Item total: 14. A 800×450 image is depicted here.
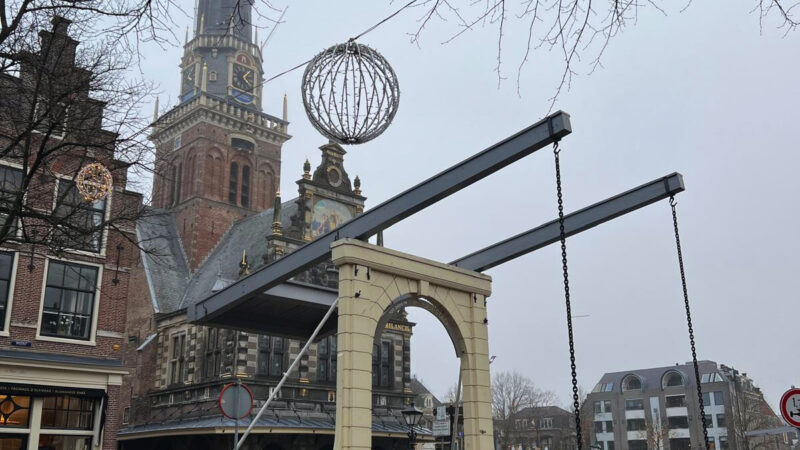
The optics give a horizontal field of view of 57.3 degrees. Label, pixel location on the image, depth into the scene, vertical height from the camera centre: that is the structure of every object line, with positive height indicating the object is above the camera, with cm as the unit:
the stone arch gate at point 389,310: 1066 +194
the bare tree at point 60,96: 1009 +503
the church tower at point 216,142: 4234 +1778
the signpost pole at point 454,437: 1301 +7
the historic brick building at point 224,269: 2975 +827
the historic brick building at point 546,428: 7924 +132
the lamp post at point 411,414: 2282 +82
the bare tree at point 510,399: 6494 +384
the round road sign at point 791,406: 992 +42
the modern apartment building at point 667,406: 6988 +318
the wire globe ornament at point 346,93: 904 +422
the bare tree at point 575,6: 499 +281
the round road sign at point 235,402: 958 +51
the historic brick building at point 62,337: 1825 +271
